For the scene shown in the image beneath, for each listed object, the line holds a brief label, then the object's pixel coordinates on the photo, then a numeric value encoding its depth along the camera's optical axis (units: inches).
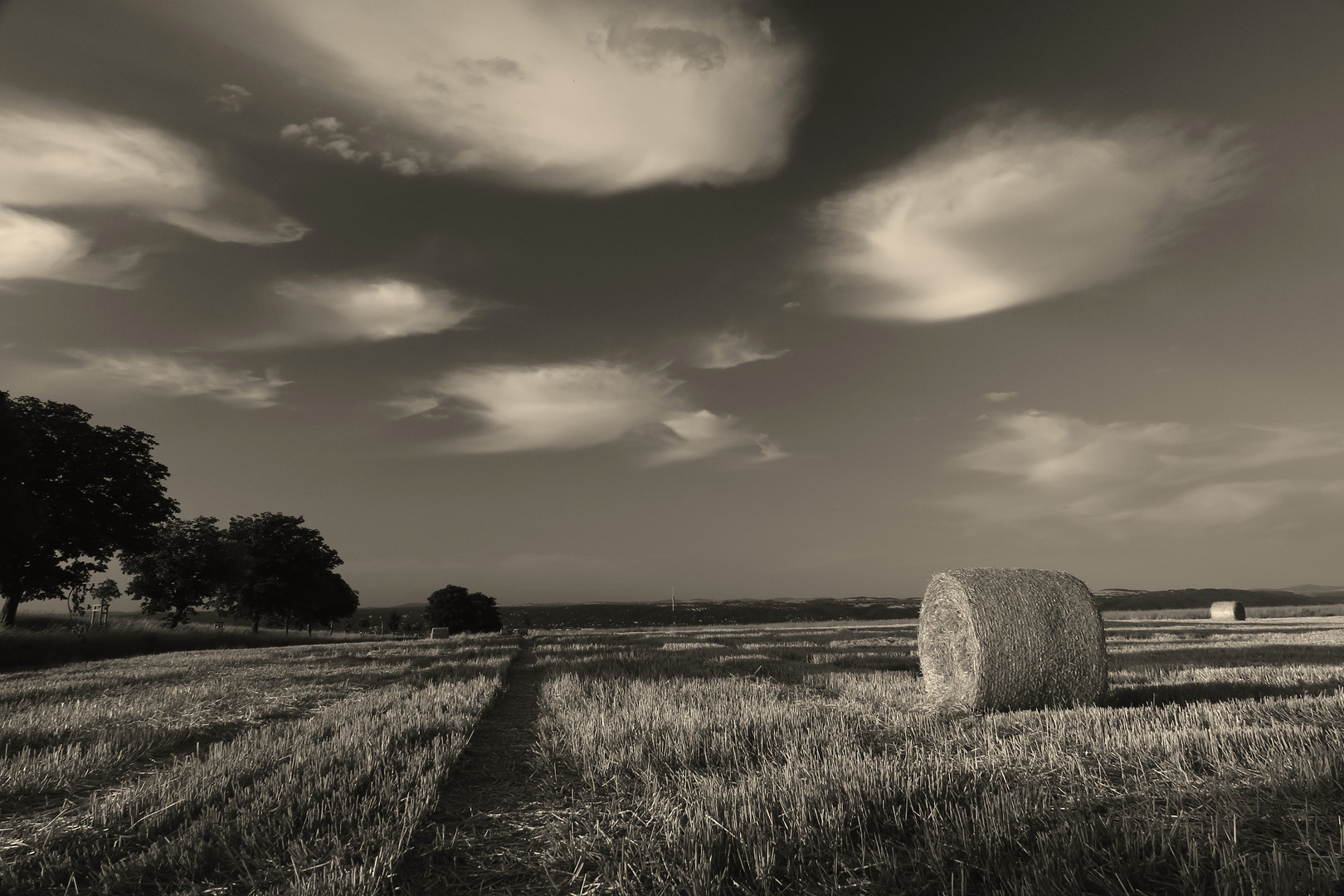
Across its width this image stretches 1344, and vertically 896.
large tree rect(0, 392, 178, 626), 1088.8
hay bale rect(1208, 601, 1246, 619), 1603.2
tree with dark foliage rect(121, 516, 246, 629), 1691.7
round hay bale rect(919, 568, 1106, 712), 376.2
